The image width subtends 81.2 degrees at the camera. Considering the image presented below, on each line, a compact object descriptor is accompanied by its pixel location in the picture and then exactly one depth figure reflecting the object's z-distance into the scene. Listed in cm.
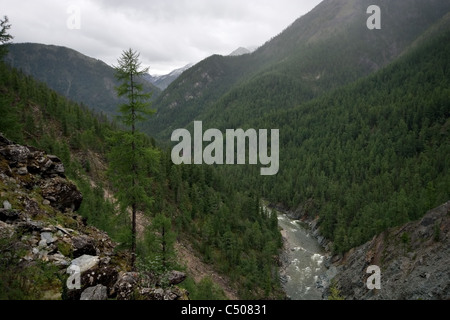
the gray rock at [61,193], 1808
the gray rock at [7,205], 1390
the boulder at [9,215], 1330
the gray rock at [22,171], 1764
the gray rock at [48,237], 1331
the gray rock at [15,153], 1800
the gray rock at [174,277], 1581
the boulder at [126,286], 1221
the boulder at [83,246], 1404
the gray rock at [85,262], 1213
